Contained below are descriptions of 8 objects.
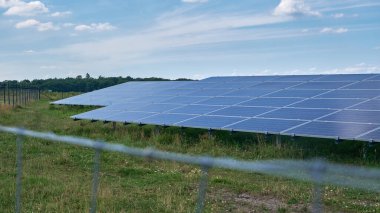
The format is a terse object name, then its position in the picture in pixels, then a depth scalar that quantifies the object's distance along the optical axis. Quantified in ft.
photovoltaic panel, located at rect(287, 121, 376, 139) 36.11
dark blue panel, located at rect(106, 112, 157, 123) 53.78
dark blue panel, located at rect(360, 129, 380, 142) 33.96
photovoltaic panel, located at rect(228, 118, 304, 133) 40.63
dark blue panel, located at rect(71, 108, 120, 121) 58.03
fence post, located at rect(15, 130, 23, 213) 15.07
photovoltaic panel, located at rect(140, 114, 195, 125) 49.16
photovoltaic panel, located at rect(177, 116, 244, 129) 44.96
